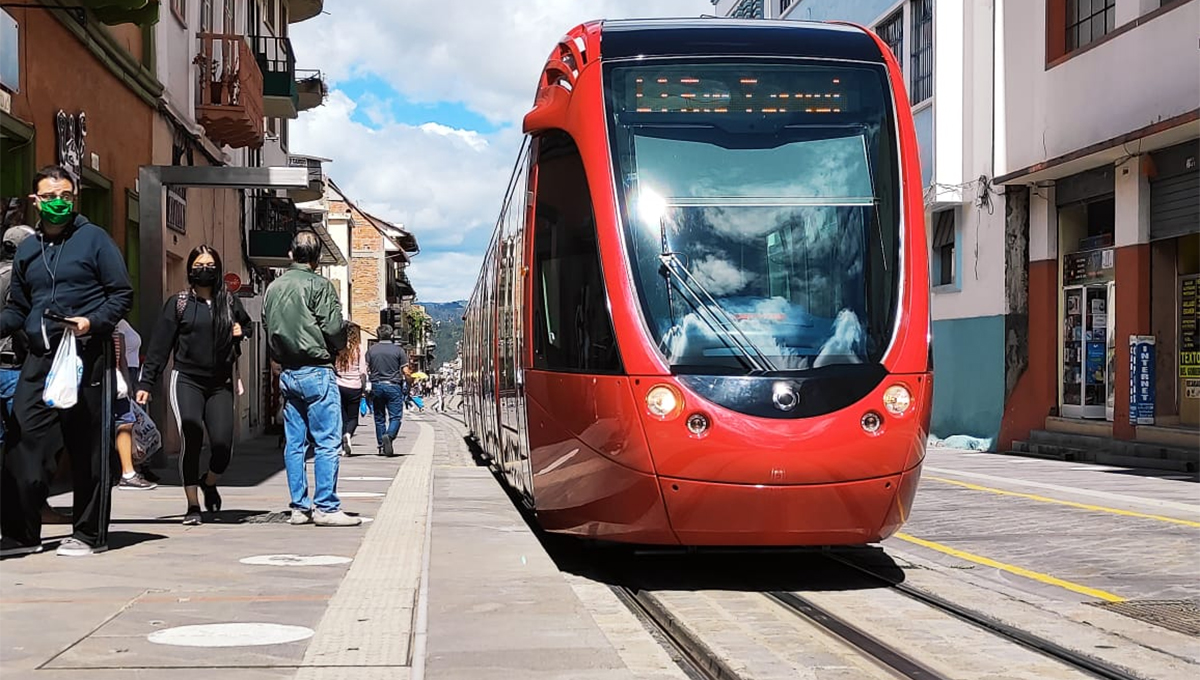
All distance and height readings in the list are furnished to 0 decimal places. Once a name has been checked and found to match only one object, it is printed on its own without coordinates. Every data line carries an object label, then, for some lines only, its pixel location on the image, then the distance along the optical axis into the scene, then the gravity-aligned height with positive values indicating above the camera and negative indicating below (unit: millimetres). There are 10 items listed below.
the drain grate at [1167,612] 6379 -1241
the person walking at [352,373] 18141 -373
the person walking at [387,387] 20469 -619
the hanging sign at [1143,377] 21203 -501
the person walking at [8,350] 7930 -32
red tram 7070 +275
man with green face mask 7570 +7
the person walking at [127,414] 10758 -514
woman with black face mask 9570 -111
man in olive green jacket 9523 -79
